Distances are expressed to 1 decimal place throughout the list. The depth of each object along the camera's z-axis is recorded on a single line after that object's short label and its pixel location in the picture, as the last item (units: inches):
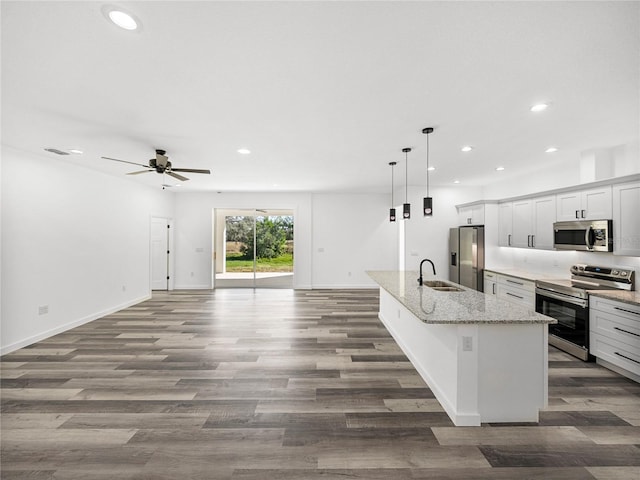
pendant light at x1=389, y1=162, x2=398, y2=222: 190.8
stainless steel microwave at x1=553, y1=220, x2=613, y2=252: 139.4
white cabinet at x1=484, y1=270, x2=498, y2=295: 208.8
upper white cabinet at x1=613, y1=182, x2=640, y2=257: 128.5
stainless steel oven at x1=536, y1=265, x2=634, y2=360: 137.3
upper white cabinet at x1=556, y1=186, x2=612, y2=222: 142.3
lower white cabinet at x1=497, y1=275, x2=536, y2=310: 171.1
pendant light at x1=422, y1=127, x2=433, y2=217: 139.6
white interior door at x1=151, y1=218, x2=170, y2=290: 297.1
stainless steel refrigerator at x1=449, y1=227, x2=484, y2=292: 229.1
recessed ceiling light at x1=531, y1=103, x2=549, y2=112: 102.1
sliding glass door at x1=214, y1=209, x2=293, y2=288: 334.3
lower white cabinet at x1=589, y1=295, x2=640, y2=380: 116.0
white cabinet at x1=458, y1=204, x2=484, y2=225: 234.6
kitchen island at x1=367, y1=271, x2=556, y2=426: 92.3
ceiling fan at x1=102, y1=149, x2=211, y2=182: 149.7
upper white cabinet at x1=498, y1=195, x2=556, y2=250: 179.8
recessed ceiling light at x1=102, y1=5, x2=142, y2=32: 59.4
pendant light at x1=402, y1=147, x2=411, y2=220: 156.7
